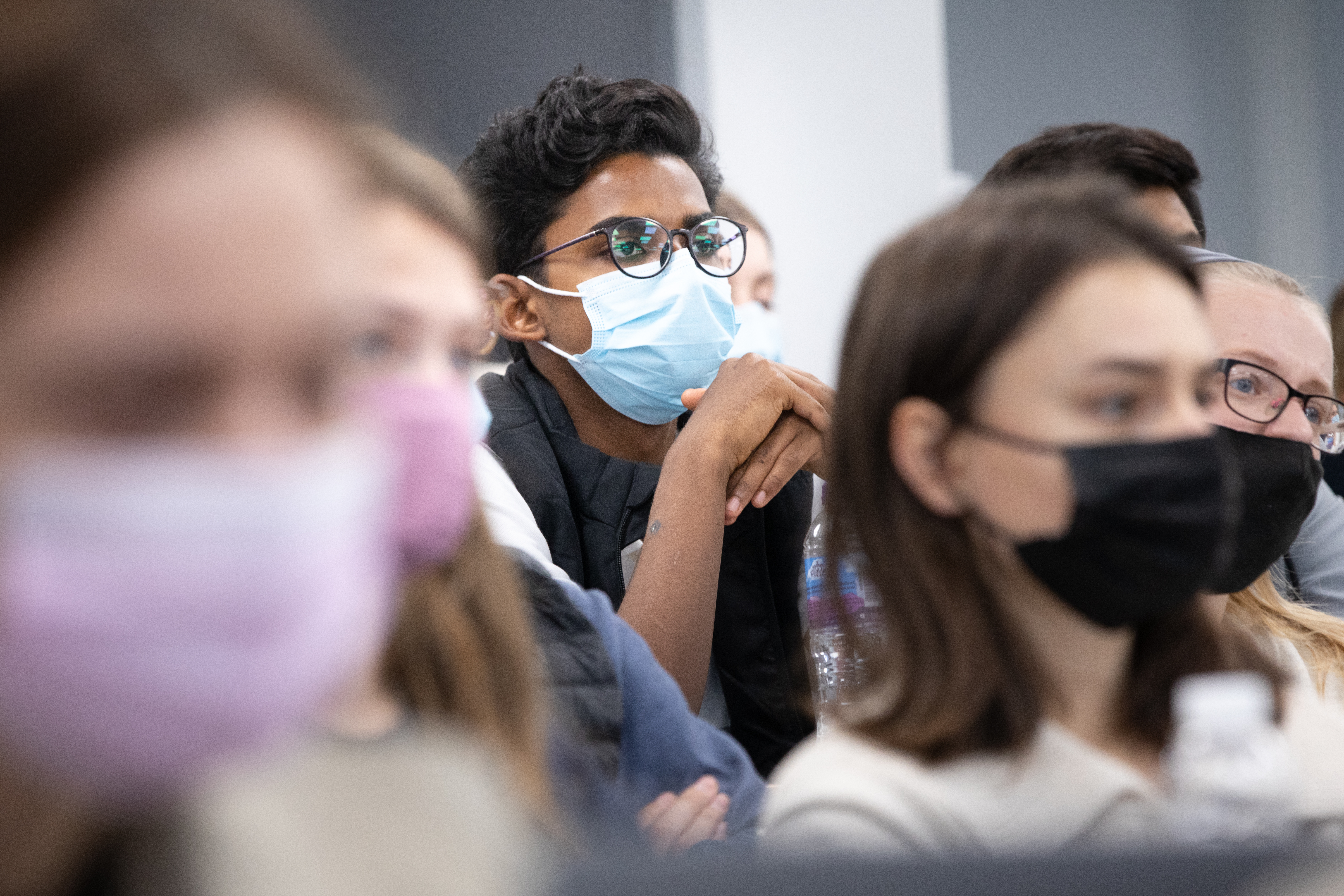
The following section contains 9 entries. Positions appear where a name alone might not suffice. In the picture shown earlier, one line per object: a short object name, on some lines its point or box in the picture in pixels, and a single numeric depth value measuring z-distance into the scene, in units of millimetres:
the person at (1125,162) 4287
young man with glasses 4266
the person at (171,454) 1613
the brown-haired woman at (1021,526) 3282
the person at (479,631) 3406
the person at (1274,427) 4004
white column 4979
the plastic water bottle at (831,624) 3890
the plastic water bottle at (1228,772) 3029
